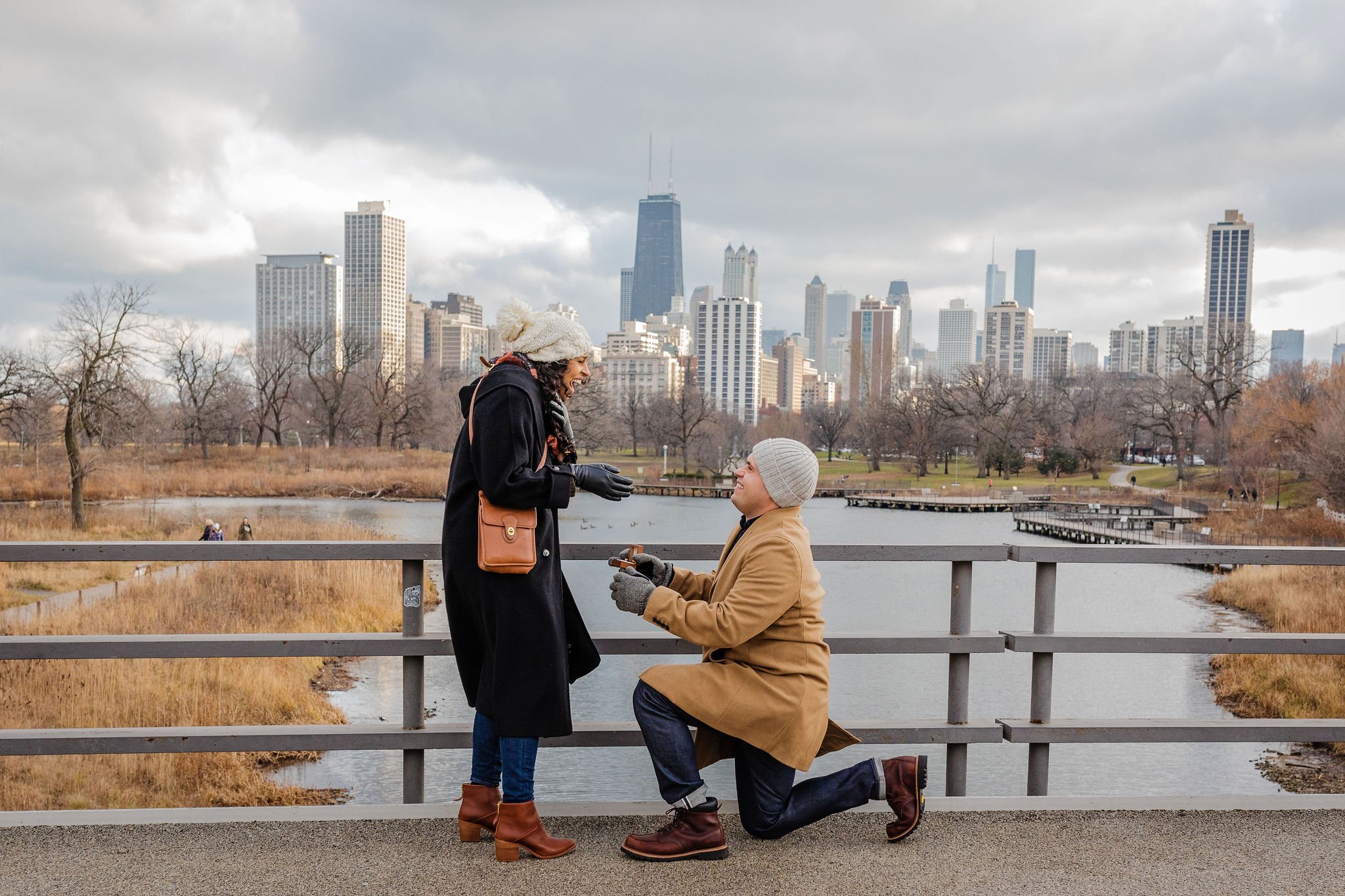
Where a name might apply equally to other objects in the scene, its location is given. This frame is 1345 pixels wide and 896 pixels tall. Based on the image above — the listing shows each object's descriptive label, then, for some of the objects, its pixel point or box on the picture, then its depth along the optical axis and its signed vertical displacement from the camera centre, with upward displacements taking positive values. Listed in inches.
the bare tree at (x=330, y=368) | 2819.9 +114.5
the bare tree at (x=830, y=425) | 4416.8 -27.3
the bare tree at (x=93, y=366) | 1147.3 +41.3
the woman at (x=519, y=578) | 136.9 -21.7
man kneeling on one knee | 139.3 -36.2
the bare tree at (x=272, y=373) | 2869.1 +92.8
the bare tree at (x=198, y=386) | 2564.0 +48.6
